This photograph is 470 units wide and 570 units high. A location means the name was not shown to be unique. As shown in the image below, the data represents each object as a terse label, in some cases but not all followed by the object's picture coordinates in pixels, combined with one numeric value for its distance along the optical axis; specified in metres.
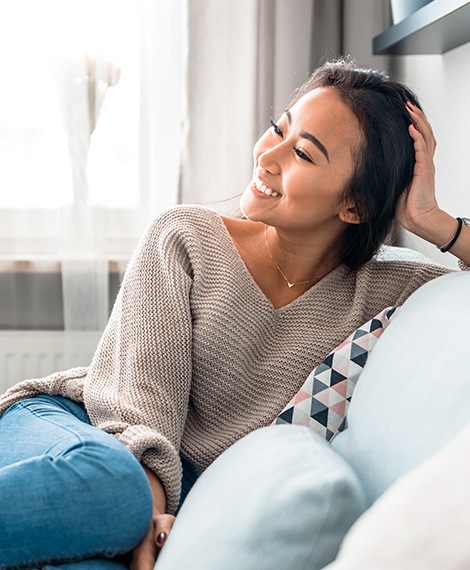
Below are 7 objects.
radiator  2.64
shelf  1.80
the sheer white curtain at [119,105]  2.57
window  2.55
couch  0.57
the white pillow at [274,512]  0.81
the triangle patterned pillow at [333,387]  1.43
